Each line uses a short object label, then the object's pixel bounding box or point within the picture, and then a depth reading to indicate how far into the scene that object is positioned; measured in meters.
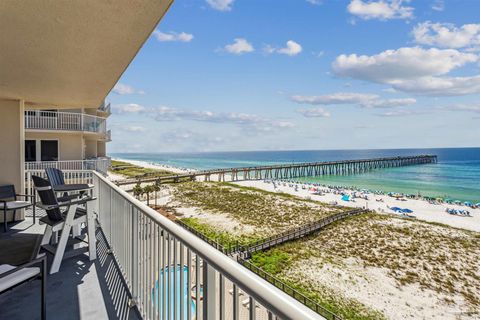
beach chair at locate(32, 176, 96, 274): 2.71
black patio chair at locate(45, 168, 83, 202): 3.59
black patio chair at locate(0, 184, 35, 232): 4.18
